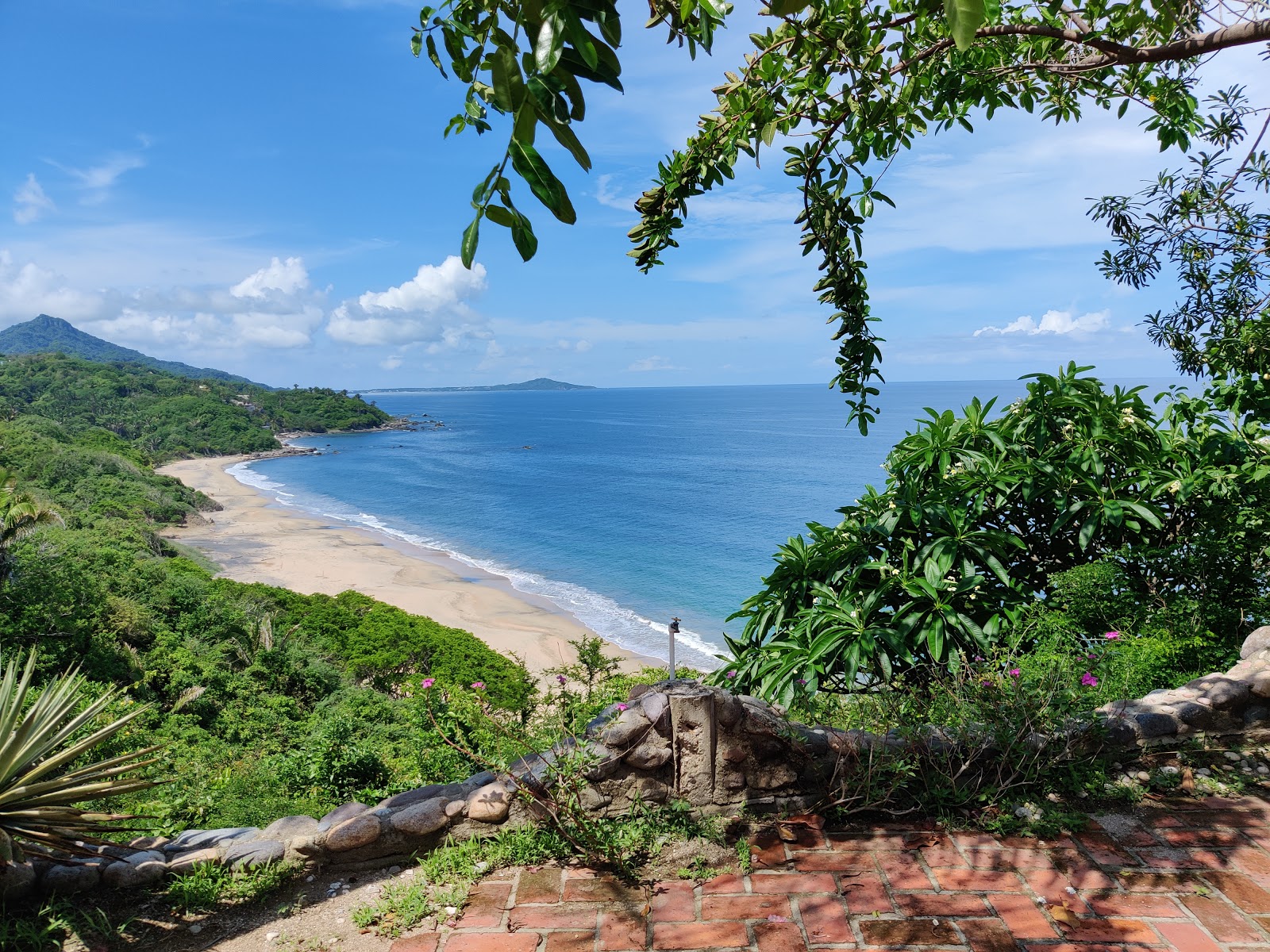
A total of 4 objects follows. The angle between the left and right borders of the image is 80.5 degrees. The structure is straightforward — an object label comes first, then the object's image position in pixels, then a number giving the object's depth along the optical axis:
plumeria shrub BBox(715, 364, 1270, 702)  4.31
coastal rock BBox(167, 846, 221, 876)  3.24
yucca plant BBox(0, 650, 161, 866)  3.14
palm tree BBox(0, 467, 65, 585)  12.68
